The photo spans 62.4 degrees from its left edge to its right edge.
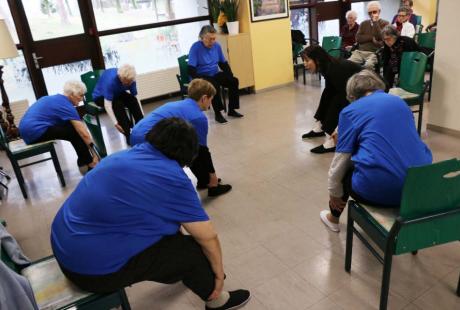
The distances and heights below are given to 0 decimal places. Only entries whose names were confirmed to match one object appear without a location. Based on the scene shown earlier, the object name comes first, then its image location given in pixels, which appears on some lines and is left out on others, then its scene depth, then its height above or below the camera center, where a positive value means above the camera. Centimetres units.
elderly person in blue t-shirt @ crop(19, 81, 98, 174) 365 -76
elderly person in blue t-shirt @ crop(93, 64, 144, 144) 430 -74
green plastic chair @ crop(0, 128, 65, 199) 352 -99
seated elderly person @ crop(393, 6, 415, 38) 548 -40
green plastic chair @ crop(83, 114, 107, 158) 383 -100
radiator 634 -96
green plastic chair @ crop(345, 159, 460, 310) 153 -88
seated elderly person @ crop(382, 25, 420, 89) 435 -59
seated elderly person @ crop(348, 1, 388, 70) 546 -52
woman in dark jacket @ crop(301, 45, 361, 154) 347 -64
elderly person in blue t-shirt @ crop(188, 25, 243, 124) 511 -67
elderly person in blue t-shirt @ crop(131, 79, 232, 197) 269 -62
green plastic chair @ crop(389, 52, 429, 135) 359 -80
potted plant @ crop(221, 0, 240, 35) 588 +3
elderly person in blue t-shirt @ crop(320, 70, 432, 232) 183 -70
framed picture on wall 592 +1
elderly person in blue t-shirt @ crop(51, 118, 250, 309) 152 -75
